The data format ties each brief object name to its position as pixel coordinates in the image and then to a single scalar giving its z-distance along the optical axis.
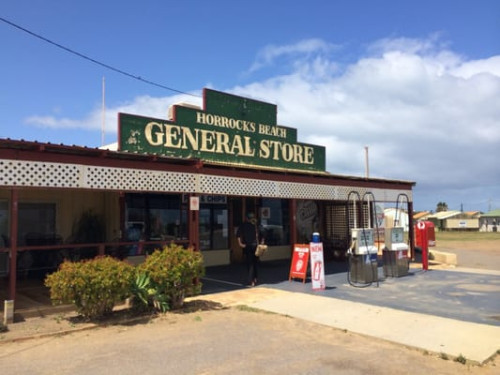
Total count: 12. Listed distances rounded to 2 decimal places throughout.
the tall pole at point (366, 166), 38.34
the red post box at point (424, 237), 14.40
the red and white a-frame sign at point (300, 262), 11.93
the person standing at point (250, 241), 11.26
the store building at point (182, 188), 8.53
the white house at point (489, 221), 83.00
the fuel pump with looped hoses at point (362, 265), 11.38
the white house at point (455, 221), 84.94
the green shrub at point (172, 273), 8.33
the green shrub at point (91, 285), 7.32
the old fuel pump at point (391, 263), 12.68
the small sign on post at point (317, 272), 10.66
